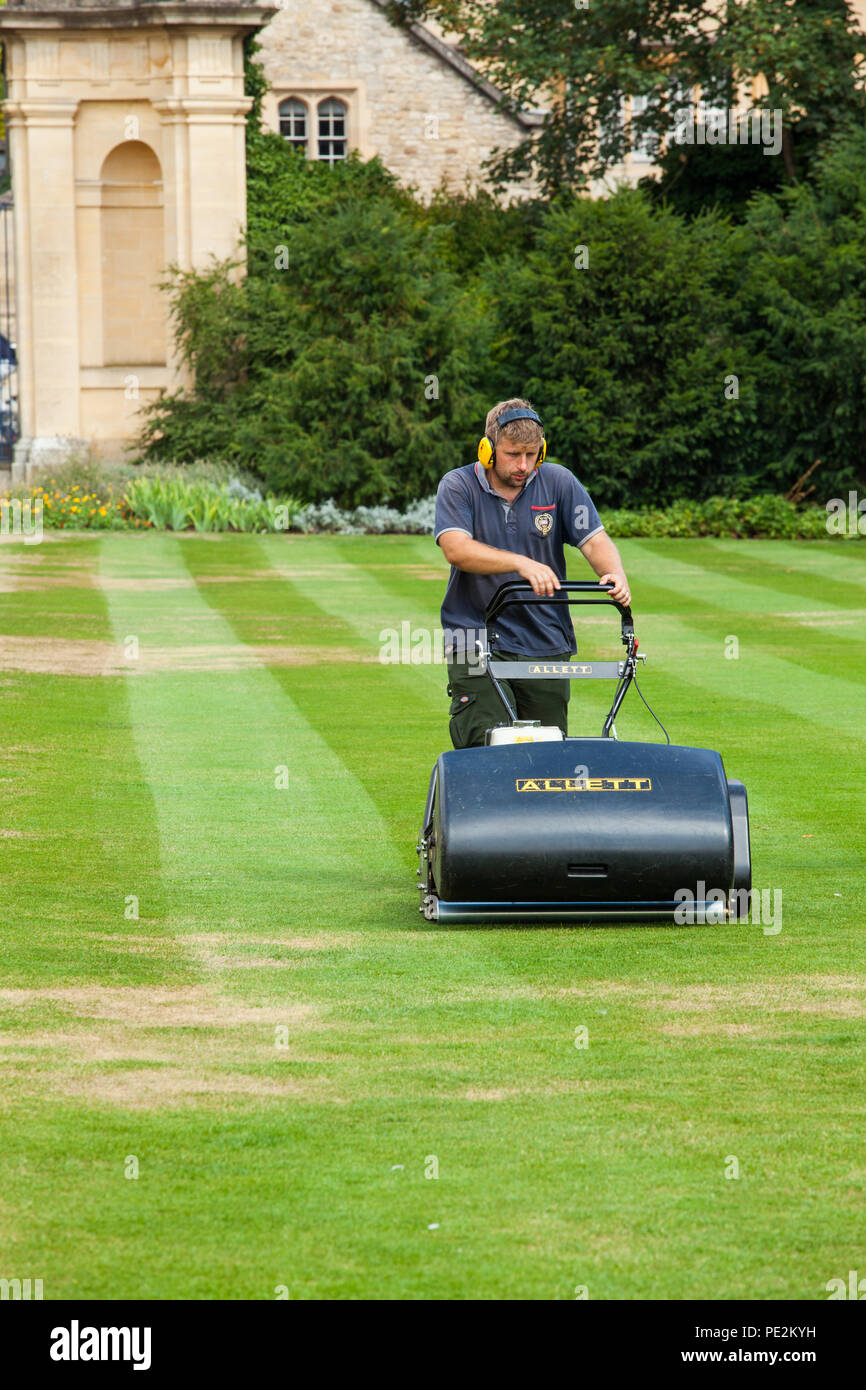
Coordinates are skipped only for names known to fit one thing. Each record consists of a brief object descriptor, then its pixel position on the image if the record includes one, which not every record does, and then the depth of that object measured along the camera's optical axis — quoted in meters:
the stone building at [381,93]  88.37
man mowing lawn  15.11
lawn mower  13.18
